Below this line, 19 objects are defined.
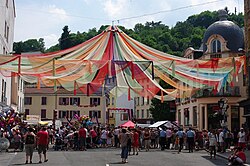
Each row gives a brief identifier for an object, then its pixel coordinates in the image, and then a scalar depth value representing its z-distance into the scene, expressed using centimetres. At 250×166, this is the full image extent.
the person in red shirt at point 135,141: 2061
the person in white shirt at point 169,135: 2561
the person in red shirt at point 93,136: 2502
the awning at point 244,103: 2516
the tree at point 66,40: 6772
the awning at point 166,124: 3239
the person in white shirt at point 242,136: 2162
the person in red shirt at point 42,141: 1619
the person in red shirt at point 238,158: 1495
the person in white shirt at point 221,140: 2229
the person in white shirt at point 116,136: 2661
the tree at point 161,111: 5162
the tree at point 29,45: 8071
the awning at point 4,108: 2600
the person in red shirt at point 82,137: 2305
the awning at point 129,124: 3284
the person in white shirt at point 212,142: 1848
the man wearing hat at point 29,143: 1584
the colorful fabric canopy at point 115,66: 1678
